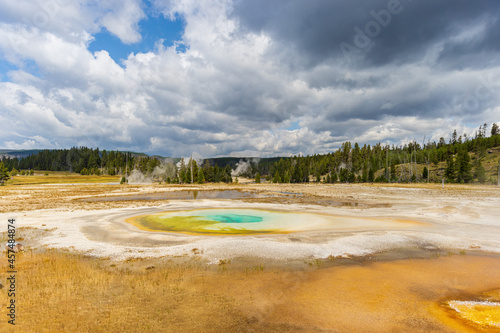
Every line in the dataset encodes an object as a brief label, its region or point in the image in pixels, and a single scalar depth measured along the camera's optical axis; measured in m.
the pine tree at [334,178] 89.04
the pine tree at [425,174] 85.48
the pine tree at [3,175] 62.35
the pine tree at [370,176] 85.71
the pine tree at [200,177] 79.04
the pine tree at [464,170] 72.06
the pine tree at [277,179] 97.46
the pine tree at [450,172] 75.50
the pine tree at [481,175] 70.06
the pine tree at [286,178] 94.92
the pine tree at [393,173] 86.94
